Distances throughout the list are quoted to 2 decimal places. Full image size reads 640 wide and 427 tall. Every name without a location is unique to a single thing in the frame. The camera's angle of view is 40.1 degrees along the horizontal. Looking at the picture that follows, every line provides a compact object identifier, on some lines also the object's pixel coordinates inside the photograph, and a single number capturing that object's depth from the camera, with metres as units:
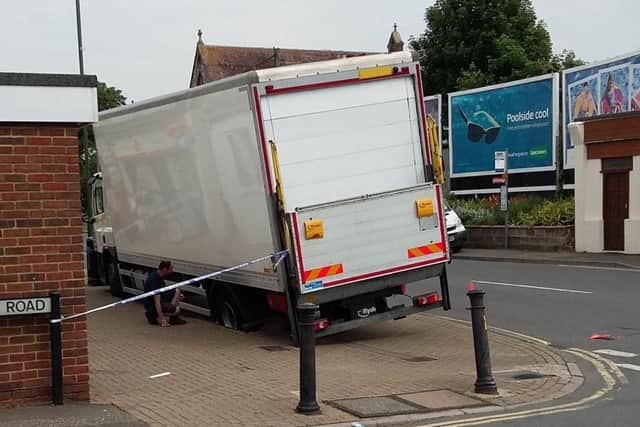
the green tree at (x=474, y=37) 52.80
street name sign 7.77
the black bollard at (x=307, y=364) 7.76
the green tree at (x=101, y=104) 35.82
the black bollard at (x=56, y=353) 7.83
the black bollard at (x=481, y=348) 8.62
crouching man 14.27
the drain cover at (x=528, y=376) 9.51
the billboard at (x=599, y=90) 26.22
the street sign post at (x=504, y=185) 27.92
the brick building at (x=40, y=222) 7.86
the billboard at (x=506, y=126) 29.69
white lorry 11.02
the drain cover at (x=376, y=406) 7.81
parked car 28.50
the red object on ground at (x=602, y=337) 11.78
